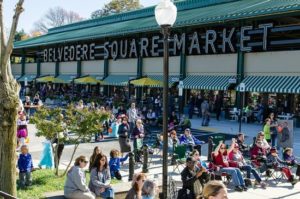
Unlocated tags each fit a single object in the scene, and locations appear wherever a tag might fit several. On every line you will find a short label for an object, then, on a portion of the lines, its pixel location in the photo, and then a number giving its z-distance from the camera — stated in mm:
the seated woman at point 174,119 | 24525
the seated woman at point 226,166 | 11898
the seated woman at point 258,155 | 13586
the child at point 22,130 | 16453
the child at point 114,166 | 12141
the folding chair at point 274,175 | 13271
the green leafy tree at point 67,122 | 11602
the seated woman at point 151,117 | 27156
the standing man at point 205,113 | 27391
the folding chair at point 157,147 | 16670
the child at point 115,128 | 21906
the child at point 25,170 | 10516
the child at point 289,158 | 13812
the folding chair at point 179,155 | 14258
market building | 28484
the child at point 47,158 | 13117
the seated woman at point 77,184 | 8758
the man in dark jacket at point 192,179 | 9328
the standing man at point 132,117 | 21367
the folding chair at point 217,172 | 12120
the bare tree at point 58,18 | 102875
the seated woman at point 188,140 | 16047
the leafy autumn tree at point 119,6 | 82500
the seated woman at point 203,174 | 9547
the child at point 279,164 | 12906
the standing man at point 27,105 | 26594
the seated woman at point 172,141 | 15828
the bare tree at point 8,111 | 7973
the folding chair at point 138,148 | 15016
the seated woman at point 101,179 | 9281
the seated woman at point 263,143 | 14781
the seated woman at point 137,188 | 7277
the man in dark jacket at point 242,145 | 15609
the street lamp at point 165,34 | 8391
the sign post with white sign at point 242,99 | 30664
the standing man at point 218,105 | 31422
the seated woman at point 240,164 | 12439
